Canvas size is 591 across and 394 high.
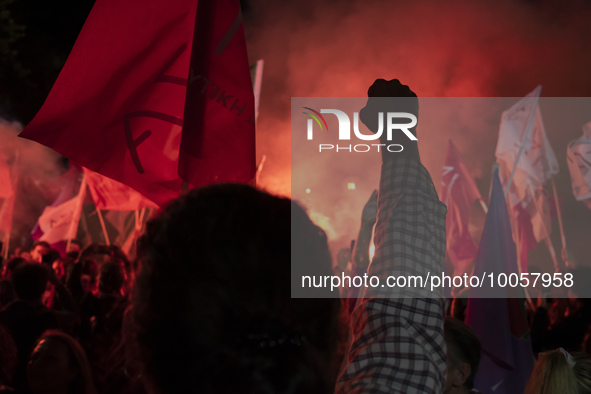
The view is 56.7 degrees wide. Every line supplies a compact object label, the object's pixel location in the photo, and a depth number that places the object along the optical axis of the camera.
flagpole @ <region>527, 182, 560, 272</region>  10.40
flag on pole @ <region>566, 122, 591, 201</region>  8.48
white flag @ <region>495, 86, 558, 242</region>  9.50
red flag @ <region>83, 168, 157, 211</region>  8.54
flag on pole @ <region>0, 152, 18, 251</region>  10.54
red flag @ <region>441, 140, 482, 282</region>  9.77
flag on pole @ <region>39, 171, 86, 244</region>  11.35
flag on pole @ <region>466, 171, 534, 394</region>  4.29
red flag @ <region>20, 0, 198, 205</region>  2.53
